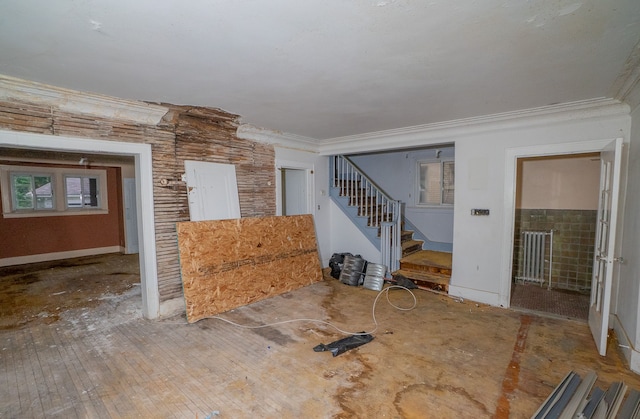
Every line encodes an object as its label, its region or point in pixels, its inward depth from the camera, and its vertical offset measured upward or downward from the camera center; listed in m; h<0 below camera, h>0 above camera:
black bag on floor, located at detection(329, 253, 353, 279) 5.29 -1.30
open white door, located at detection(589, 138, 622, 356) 2.55 -0.48
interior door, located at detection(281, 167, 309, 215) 5.55 +0.03
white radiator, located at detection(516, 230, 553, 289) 4.69 -1.01
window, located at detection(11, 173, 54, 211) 6.30 +0.07
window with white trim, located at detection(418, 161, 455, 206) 6.02 +0.23
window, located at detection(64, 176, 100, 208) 7.01 +0.07
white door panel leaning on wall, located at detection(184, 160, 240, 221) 3.76 +0.04
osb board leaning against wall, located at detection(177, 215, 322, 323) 3.54 -0.95
